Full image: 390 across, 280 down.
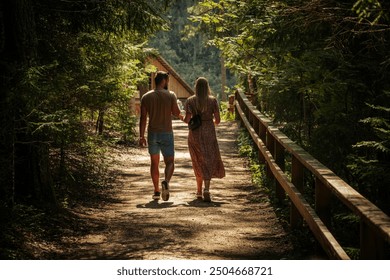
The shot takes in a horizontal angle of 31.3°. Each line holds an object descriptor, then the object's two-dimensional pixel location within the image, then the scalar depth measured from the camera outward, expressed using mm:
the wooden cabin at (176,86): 43344
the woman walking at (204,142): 10445
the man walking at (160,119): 10352
